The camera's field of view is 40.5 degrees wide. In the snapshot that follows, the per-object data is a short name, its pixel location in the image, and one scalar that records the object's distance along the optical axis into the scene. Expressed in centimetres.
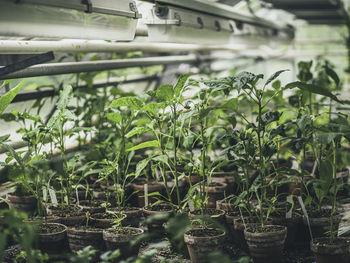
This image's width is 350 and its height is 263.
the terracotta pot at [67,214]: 211
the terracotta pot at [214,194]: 251
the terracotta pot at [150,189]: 256
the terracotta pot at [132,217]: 218
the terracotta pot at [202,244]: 180
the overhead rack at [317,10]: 471
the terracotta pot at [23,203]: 226
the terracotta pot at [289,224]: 211
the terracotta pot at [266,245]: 184
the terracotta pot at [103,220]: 207
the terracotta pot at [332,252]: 180
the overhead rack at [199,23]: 249
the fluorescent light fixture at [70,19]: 154
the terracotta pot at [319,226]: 212
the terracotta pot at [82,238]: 195
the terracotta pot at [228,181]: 262
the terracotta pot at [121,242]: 185
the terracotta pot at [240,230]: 204
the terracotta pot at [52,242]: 188
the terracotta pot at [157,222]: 217
